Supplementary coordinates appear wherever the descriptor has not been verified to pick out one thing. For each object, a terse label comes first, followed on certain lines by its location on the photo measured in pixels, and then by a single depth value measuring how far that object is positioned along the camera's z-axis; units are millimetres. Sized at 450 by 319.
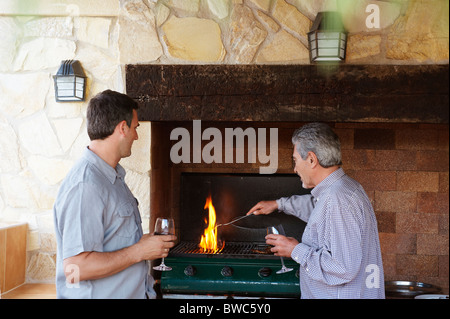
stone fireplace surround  2541
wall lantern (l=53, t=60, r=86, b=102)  2916
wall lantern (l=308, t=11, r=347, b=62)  2547
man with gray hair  2025
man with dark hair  1806
